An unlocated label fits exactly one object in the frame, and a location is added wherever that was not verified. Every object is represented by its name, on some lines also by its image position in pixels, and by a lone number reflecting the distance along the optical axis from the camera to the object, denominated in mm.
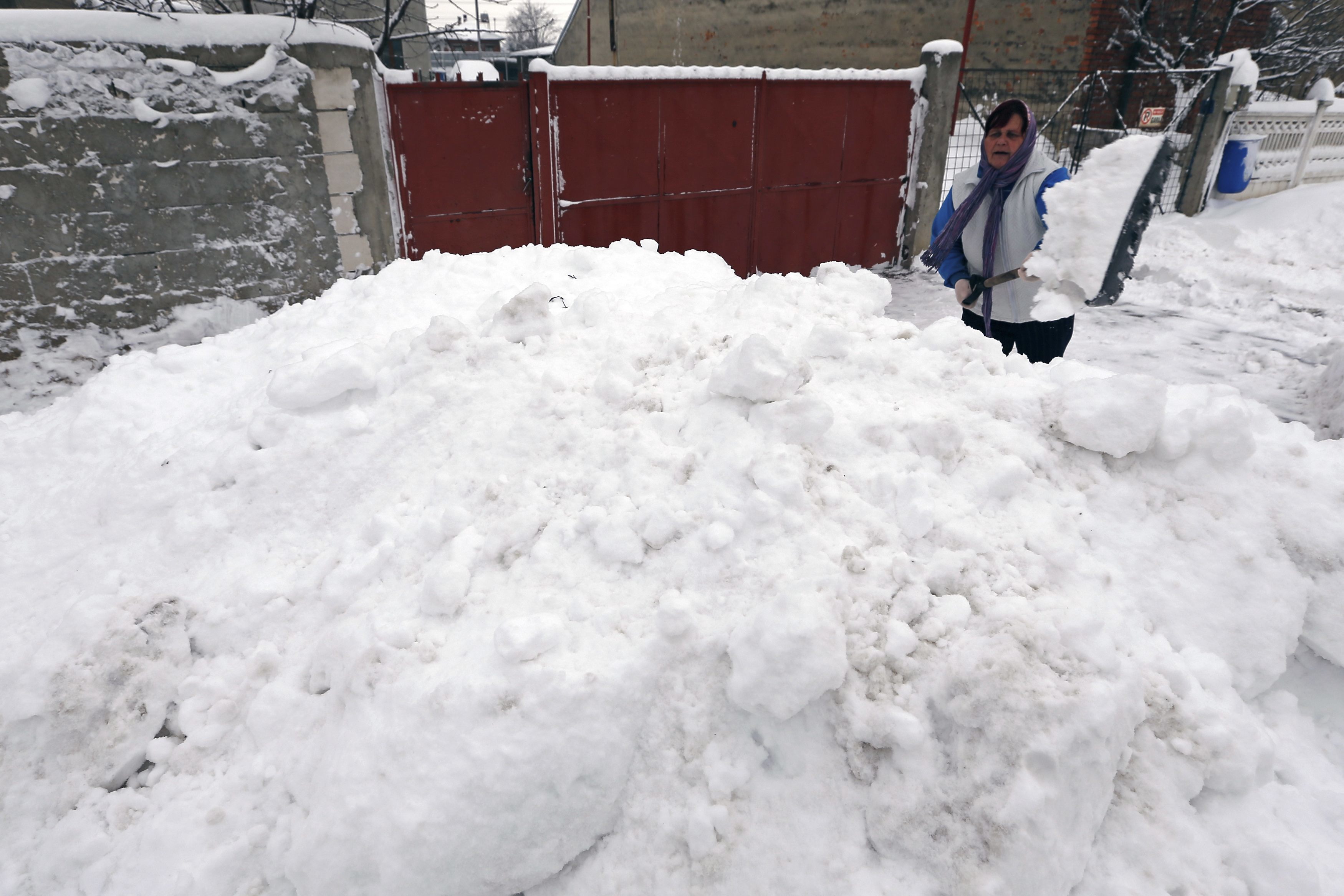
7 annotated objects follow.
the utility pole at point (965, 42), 7961
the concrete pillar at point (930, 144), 7699
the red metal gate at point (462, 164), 5363
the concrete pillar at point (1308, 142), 11031
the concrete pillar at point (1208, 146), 10344
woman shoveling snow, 3275
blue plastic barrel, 10555
